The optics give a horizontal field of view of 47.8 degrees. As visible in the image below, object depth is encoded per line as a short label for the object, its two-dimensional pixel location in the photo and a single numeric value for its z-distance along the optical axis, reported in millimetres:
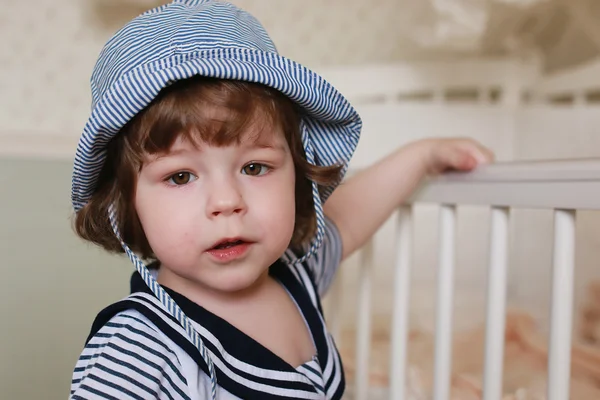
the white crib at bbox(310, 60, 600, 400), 653
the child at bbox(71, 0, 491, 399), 658
